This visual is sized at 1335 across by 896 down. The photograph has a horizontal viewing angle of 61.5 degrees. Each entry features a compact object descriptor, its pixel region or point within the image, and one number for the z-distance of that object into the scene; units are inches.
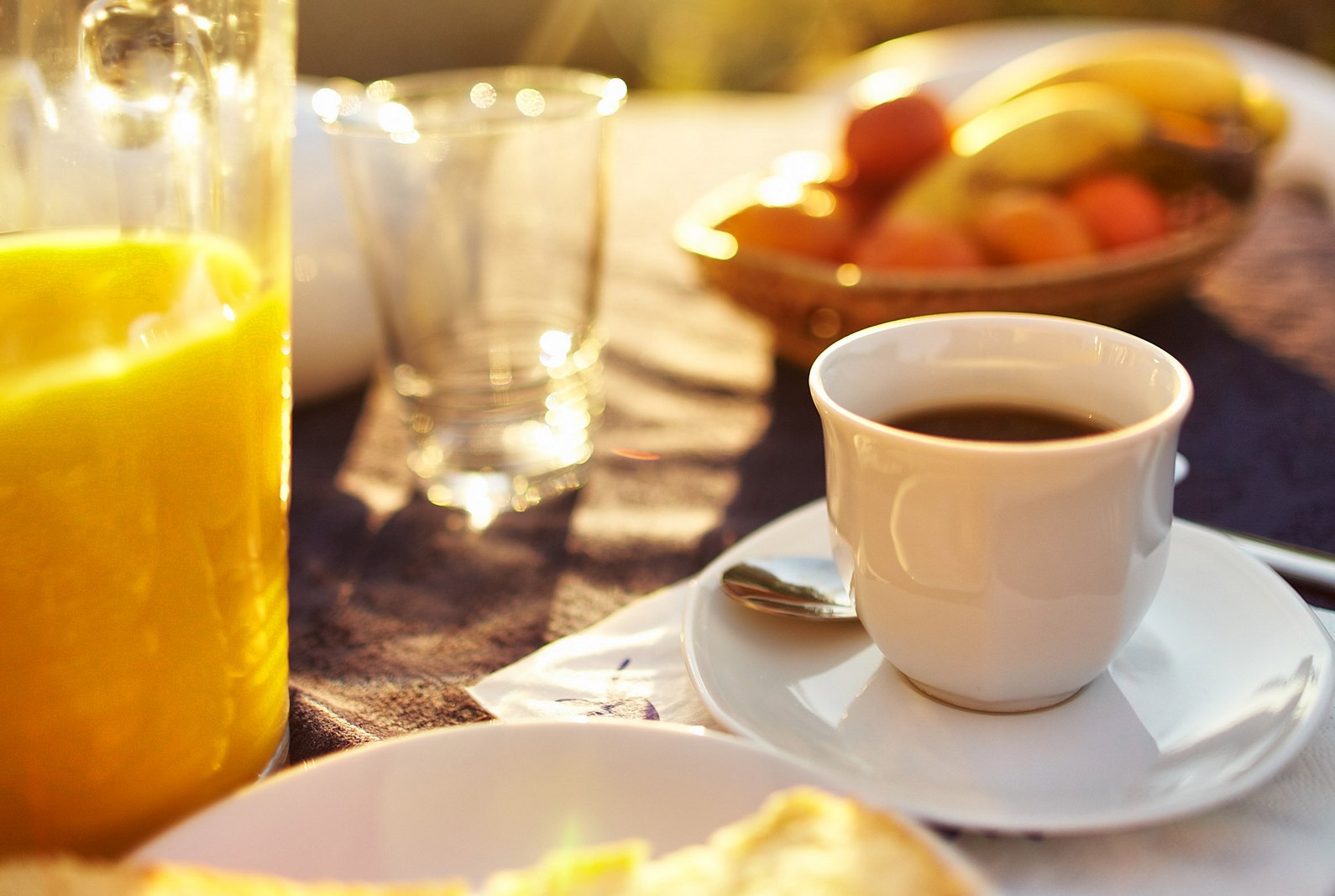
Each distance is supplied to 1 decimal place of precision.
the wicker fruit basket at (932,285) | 31.6
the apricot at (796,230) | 35.5
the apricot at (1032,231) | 33.7
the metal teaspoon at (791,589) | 20.3
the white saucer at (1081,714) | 15.2
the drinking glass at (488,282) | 29.0
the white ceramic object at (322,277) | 32.8
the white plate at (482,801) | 13.4
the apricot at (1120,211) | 35.3
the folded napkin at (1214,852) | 14.8
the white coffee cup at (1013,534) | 16.2
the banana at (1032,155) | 37.8
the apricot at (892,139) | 40.1
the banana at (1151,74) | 43.4
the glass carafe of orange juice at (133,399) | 14.6
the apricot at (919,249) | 33.4
